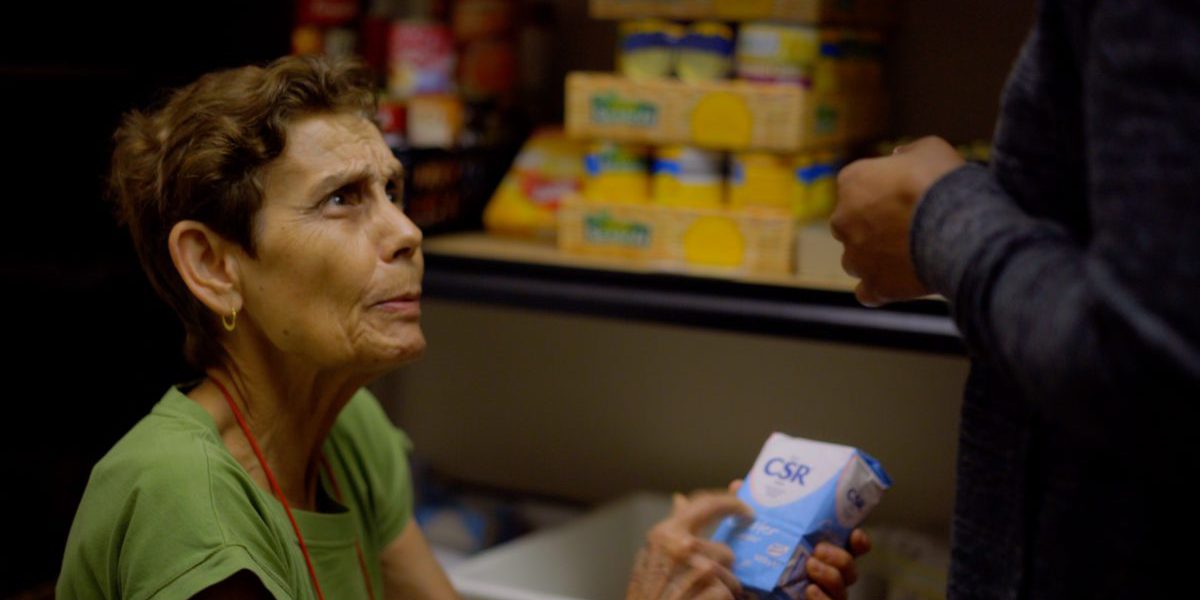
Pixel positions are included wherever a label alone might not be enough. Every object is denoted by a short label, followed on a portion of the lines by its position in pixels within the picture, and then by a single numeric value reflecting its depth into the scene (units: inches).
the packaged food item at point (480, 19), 78.0
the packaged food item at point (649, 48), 67.4
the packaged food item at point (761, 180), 65.4
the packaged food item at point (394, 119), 74.9
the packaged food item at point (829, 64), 66.4
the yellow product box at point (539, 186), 75.4
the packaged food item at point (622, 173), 69.4
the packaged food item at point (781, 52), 64.6
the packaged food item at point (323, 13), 78.4
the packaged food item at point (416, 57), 75.9
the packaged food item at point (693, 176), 67.3
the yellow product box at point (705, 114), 64.7
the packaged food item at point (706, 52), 66.4
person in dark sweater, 22.5
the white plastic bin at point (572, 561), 69.4
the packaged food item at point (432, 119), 75.9
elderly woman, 44.1
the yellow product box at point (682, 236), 65.0
